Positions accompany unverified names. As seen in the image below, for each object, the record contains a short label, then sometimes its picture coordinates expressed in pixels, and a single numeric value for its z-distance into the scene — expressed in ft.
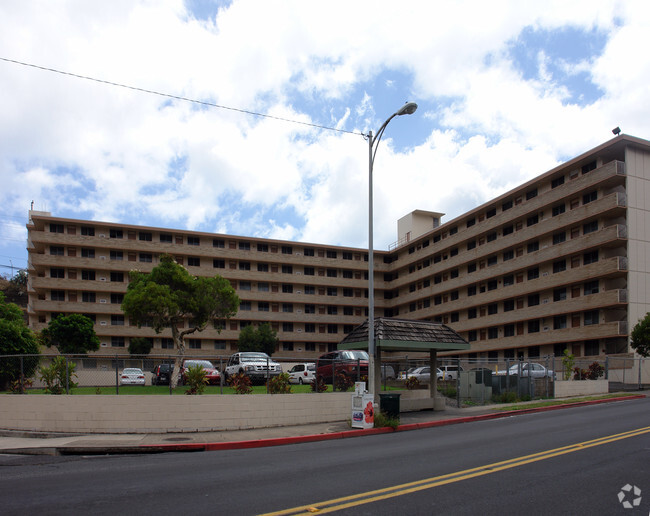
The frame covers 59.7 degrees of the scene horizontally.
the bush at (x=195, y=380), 54.49
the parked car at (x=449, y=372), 112.29
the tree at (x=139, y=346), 192.54
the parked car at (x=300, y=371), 106.90
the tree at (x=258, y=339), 199.72
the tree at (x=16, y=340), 86.63
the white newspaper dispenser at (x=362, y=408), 53.83
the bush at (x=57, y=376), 52.95
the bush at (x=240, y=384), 55.98
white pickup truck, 58.23
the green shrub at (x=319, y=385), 60.20
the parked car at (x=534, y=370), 90.45
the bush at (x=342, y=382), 61.90
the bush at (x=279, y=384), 57.82
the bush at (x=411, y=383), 82.07
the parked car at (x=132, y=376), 52.49
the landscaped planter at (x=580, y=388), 90.58
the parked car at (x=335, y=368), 61.52
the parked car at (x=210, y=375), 54.54
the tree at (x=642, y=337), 118.21
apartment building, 144.77
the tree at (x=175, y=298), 107.55
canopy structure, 62.34
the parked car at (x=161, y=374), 54.20
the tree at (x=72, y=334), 162.71
